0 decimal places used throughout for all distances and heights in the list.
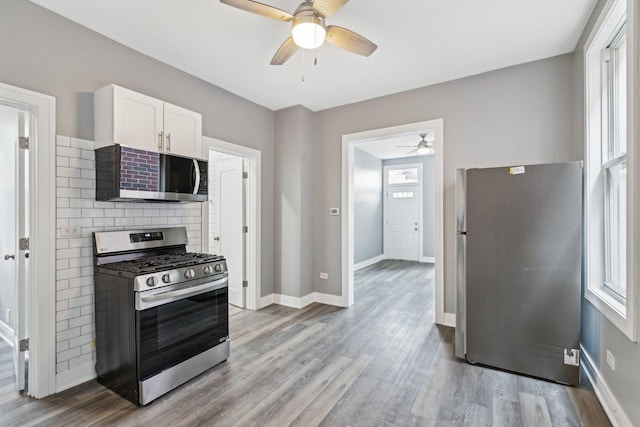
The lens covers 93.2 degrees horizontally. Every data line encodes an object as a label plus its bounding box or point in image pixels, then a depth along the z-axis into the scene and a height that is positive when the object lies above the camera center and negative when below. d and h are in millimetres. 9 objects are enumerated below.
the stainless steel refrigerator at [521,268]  2340 -451
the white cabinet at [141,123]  2359 +780
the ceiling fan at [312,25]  1877 +1288
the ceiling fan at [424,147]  5782 +1297
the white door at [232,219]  4223 -72
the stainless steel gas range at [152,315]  2090 -766
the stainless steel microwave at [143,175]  2312 +322
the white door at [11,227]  2262 -106
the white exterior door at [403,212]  8117 +42
